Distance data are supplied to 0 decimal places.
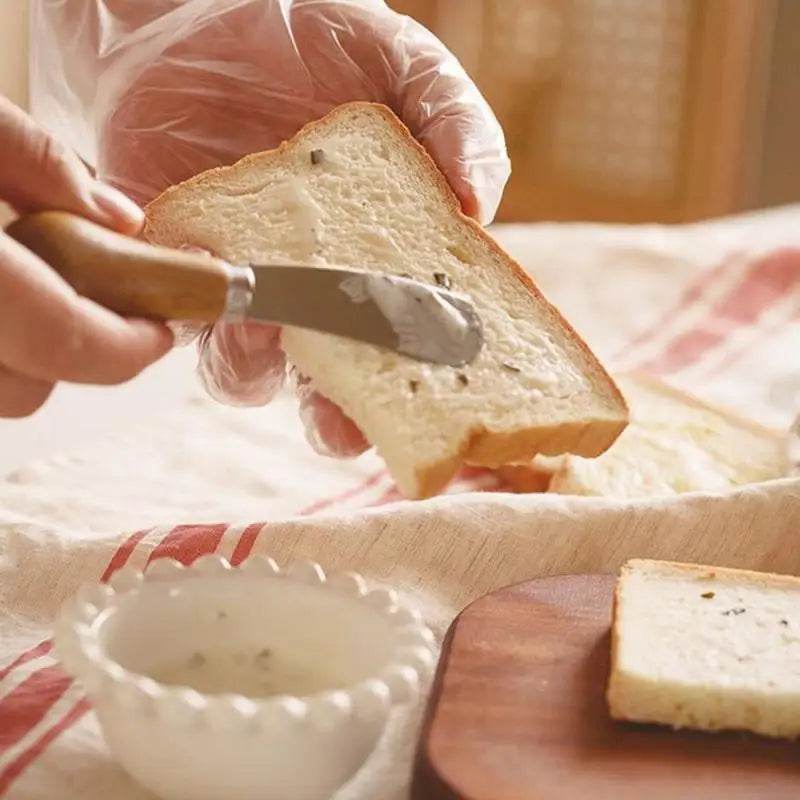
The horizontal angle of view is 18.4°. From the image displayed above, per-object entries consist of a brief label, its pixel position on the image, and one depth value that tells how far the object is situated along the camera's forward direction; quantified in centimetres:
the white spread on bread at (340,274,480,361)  63
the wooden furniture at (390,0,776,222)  203
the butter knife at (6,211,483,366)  61
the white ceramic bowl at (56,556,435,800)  57
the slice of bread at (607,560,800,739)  62
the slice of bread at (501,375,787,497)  82
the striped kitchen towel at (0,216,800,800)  64
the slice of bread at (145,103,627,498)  67
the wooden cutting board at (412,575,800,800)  59
